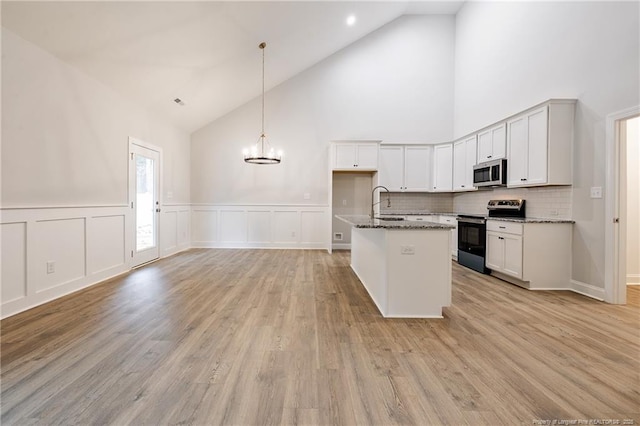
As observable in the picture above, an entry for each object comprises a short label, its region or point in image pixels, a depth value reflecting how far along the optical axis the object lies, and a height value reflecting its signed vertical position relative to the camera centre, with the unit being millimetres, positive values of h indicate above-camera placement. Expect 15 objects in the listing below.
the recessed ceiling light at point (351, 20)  5699 +3894
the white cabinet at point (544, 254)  3807 -551
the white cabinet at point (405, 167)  6715 +1062
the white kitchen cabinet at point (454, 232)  5660 -389
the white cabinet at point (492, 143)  4738 +1216
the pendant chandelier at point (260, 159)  5129 +968
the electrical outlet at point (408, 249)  2854 -363
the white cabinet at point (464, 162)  5668 +1040
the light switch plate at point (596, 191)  3455 +269
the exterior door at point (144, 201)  4852 +186
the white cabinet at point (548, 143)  3811 +961
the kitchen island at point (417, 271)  2846 -582
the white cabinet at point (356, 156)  6500 +1270
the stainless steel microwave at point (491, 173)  4699 +687
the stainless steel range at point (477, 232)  4688 -328
